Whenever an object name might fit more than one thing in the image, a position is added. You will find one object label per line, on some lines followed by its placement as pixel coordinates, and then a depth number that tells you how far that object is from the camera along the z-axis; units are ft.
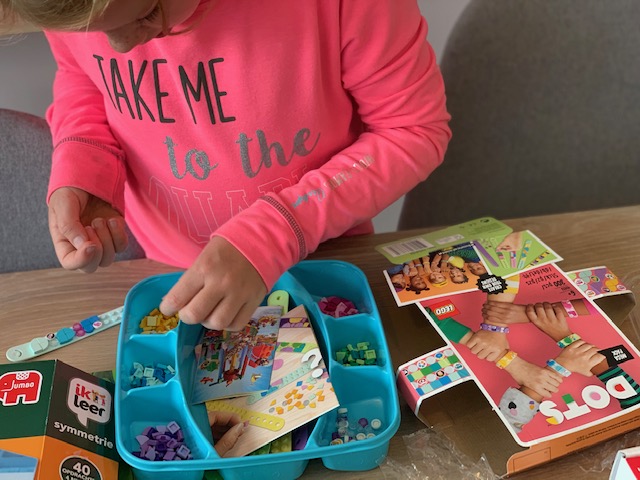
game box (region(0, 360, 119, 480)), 1.55
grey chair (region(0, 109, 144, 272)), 2.70
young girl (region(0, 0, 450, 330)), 1.91
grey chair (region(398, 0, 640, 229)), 2.98
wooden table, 2.11
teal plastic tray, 1.61
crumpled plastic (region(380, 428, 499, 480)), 1.68
